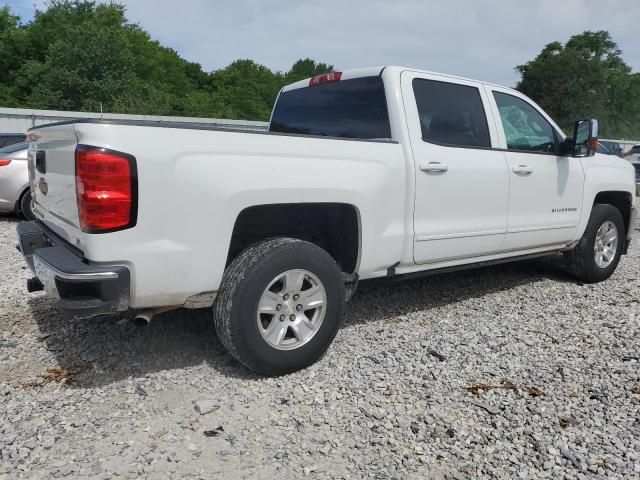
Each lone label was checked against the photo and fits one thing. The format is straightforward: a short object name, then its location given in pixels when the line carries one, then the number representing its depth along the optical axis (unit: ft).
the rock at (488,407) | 9.21
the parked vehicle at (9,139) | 33.01
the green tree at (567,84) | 155.22
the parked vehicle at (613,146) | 73.40
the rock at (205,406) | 9.02
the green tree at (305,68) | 226.50
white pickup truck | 8.29
